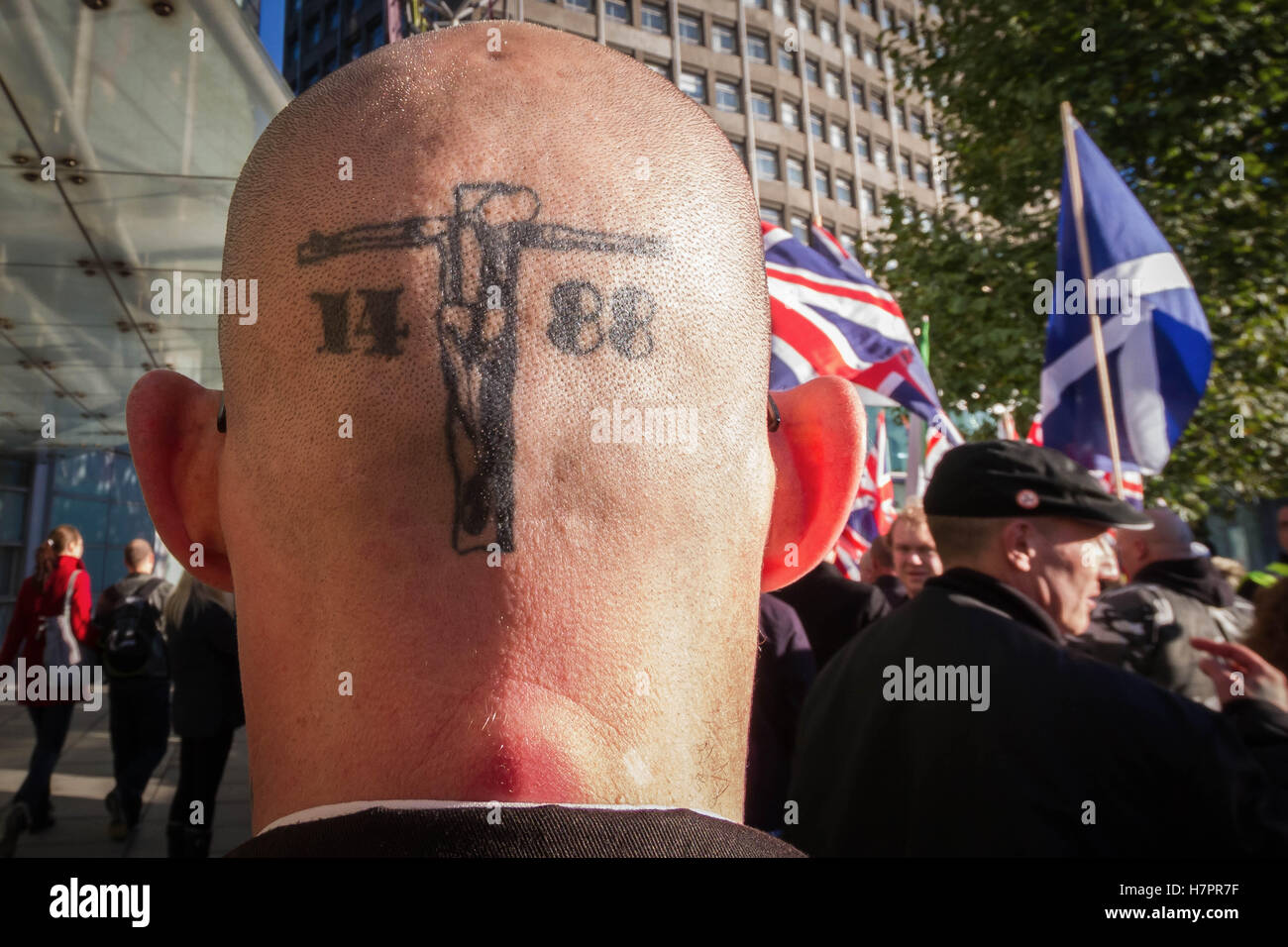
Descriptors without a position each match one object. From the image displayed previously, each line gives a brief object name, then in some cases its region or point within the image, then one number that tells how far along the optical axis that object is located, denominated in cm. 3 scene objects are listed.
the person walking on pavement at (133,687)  554
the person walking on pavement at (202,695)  483
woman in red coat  555
